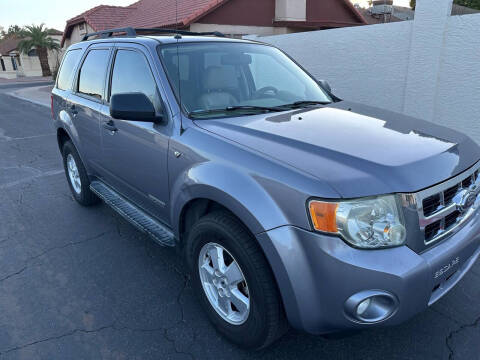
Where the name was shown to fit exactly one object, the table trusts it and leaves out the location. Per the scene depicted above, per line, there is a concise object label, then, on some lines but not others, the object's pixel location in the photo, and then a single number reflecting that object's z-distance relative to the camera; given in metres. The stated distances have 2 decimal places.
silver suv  1.78
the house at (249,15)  15.60
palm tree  41.34
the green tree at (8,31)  89.93
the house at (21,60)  47.51
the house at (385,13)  19.00
